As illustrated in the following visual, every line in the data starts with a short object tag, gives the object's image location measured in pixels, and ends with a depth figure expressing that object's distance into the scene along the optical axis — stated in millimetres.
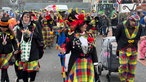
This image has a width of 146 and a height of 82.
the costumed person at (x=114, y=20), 17634
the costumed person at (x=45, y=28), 11251
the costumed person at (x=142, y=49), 9102
